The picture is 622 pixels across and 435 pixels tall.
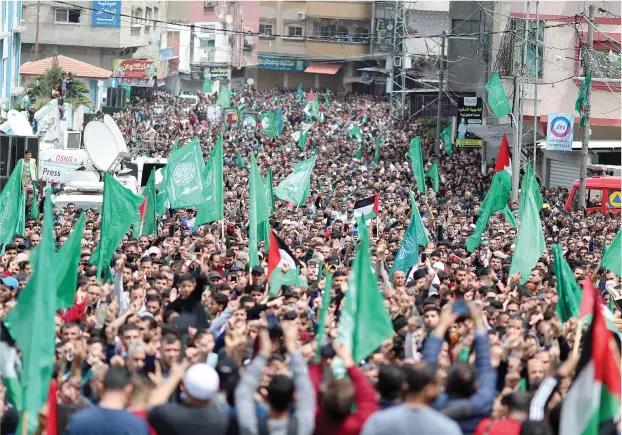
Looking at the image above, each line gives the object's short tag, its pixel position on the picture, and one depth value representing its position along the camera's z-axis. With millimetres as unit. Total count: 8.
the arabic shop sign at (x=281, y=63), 109062
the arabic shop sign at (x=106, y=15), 69875
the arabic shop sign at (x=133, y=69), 71000
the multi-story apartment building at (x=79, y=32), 70438
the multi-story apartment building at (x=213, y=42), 94000
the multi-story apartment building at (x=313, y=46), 105750
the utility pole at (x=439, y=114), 52653
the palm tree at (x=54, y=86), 52544
